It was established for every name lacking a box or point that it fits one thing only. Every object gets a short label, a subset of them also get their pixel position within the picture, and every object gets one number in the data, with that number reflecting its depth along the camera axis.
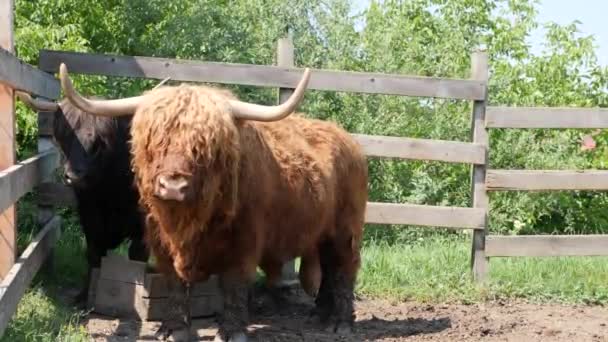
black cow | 5.74
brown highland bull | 4.70
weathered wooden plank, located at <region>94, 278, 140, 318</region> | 5.86
